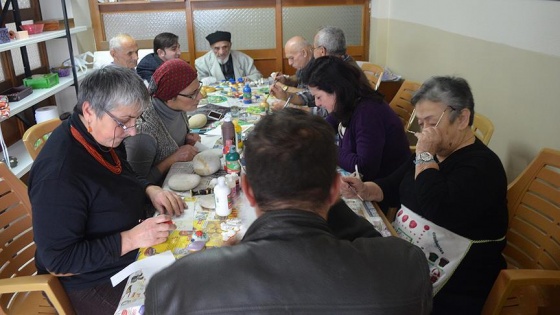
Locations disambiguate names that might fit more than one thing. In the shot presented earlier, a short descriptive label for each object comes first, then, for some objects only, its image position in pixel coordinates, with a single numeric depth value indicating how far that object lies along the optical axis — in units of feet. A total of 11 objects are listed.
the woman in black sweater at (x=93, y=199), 4.27
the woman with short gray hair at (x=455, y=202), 4.81
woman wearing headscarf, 6.60
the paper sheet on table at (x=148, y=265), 4.04
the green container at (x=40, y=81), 11.68
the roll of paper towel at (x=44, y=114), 11.68
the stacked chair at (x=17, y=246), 5.22
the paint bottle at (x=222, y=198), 5.03
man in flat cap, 13.91
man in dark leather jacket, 2.29
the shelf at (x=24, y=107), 9.96
